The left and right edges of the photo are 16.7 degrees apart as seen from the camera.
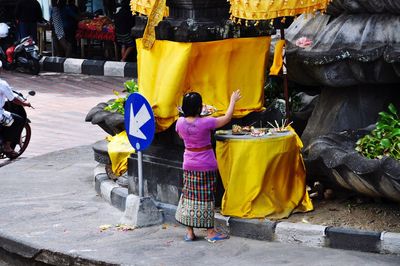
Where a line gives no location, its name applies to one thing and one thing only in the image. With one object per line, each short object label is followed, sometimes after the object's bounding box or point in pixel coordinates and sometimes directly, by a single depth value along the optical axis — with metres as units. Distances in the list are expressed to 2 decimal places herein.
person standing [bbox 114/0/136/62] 27.10
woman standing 11.01
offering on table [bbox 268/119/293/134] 11.62
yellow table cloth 11.22
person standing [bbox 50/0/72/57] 29.55
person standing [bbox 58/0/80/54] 29.67
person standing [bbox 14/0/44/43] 29.69
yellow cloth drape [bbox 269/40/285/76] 11.84
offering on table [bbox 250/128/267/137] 11.44
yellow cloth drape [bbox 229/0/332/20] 11.11
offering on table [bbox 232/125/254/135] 11.58
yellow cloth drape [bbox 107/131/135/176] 13.57
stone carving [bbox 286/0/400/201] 10.63
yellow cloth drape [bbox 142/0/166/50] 11.94
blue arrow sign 11.56
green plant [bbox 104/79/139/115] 14.48
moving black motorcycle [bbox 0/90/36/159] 17.18
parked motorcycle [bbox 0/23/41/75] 28.20
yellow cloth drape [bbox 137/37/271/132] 11.70
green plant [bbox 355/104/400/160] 10.64
